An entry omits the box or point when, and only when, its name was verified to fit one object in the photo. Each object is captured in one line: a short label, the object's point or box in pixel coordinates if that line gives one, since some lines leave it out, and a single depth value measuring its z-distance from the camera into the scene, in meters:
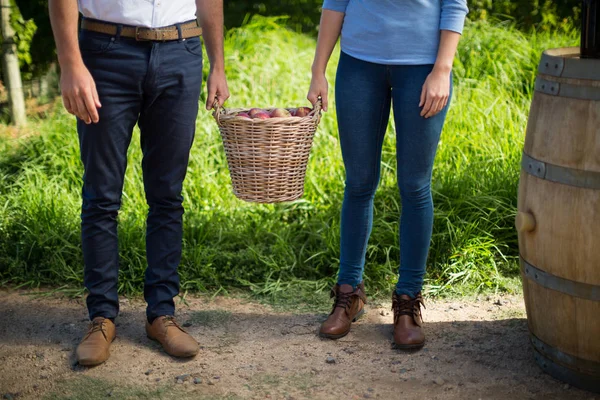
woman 3.10
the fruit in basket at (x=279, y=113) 3.35
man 3.02
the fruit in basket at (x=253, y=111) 3.36
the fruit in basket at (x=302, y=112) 3.39
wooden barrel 2.84
